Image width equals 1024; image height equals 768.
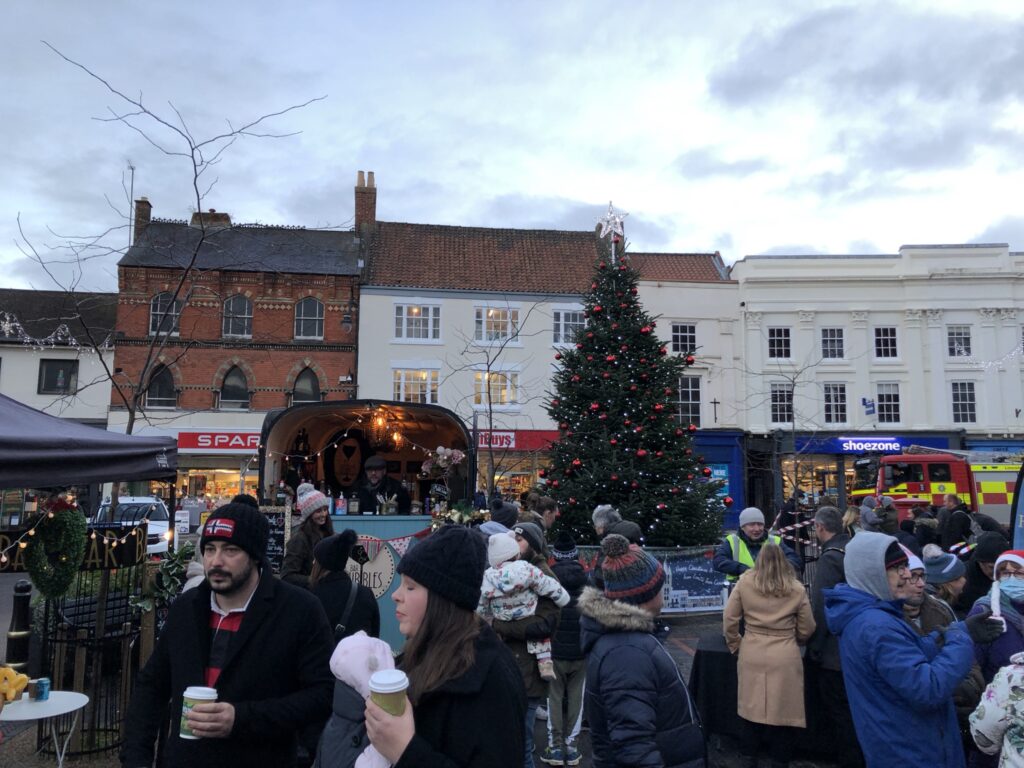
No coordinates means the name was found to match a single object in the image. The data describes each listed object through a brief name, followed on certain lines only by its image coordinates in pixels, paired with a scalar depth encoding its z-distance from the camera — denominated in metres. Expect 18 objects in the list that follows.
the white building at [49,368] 30.27
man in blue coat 3.04
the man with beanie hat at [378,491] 10.29
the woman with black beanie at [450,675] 1.82
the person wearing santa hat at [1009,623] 3.88
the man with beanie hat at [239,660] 2.89
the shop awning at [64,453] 3.99
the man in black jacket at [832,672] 5.52
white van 14.93
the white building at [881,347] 30.47
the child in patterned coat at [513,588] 5.12
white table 4.31
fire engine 22.62
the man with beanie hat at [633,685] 2.85
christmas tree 11.77
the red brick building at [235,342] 28.23
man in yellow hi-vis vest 7.02
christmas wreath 5.27
